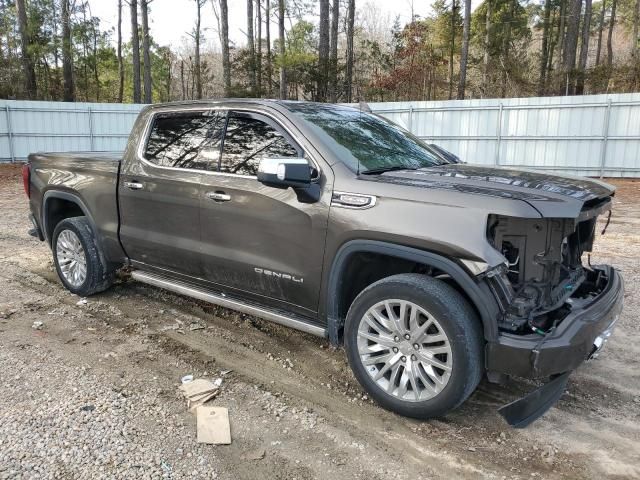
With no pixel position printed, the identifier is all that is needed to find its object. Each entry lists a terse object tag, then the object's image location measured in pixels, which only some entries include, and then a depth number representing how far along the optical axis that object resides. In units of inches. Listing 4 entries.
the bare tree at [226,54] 1020.5
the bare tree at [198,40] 1233.0
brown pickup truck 110.9
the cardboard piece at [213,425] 115.6
